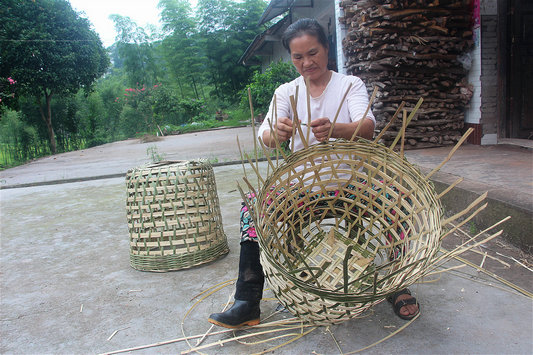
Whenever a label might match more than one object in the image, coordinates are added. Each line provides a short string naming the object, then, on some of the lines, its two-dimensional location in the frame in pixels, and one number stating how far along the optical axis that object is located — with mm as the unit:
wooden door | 4461
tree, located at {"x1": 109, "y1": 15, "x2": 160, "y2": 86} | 24797
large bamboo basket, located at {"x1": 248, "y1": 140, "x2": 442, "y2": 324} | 1161
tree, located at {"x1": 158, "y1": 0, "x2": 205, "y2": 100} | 28516
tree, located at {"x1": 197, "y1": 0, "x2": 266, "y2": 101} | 26719
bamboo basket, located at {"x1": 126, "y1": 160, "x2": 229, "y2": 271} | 2172
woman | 1500
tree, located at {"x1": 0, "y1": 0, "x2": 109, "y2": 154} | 11906
